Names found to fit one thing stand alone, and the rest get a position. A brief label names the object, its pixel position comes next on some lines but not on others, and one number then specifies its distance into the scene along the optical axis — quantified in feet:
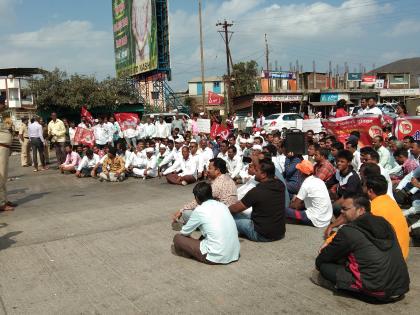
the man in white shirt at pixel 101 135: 53.06
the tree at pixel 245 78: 164.76
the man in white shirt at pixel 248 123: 86.61
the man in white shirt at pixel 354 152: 28.99
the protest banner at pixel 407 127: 35.68
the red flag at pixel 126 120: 58.54
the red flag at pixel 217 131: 52.75
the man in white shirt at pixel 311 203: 21.45
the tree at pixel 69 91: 80.84
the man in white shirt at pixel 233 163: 37.04
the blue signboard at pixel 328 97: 153.28
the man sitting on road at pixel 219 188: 21.59
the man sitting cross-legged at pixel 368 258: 12.70
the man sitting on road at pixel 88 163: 43.65
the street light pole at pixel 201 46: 107.12
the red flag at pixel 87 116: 56.90
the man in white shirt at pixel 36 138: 47.91
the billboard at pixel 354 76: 193.71
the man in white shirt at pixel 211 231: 16.72
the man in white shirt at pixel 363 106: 41.57
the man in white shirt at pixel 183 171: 37.70
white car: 92.53
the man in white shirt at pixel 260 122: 92.61
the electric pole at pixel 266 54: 171.31
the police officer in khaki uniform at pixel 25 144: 52.80
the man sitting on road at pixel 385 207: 15.20
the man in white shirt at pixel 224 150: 39.66
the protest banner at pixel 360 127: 38.14
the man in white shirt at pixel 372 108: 39.99
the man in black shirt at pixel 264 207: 18.85
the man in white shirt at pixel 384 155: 30.04
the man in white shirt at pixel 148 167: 41.73
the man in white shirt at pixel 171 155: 41.37
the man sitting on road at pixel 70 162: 45.91
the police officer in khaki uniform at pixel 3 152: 27.44
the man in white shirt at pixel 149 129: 60.44
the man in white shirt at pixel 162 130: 62.03
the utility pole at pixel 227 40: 131.44
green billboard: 99.81
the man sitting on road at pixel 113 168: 40.70
